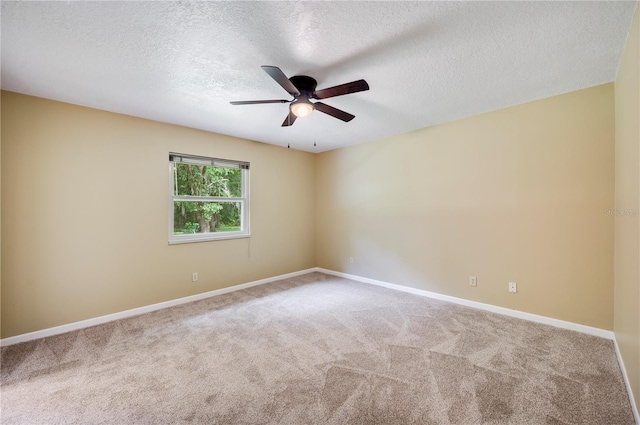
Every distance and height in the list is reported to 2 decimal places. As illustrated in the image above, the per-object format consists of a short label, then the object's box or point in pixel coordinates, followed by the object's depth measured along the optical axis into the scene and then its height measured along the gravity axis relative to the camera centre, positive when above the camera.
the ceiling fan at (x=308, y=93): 1.92 +0.94
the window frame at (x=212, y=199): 3.53 +0.20
